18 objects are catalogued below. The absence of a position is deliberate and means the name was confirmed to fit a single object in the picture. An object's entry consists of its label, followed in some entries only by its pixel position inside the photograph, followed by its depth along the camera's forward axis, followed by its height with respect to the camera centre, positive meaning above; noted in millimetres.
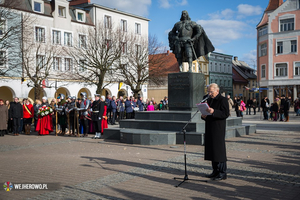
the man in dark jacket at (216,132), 6777 -575
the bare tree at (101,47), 35594 +6427
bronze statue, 15672 +2998
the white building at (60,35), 37750 +8632
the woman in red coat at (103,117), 15409 -581
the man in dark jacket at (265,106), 27659 -161
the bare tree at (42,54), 36156 +5828
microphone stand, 6792 -1497
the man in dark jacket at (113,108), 24509 -257
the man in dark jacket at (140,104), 27289 +35
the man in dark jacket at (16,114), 18481 -509
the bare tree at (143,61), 39188 +5333
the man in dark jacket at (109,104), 24809 +2
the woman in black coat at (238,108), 25181 -288
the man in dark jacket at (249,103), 35906 +117
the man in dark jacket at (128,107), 25625 -195
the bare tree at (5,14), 20809 +5653
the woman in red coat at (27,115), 18969 -616
